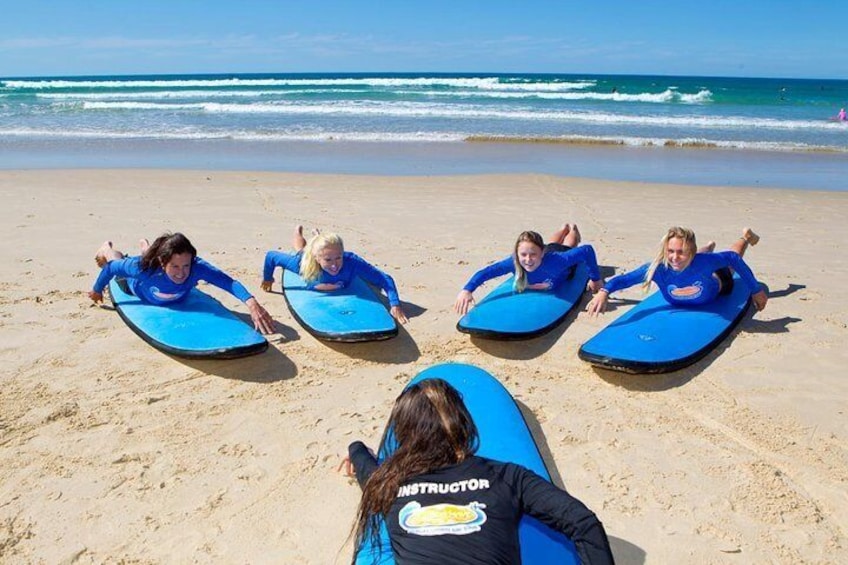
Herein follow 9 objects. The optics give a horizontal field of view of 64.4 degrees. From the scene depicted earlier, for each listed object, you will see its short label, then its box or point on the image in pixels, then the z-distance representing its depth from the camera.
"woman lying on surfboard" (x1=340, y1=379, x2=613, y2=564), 2.43
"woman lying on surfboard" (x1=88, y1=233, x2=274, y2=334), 5.82
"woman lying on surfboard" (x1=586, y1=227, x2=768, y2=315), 6.00
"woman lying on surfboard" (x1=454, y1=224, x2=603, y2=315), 6.38
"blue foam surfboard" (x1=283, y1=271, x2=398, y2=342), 5.67
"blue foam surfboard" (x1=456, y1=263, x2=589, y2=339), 5.80
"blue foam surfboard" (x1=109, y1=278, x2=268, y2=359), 5.32
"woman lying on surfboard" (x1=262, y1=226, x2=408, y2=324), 6.37
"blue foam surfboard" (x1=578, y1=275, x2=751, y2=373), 5.16
